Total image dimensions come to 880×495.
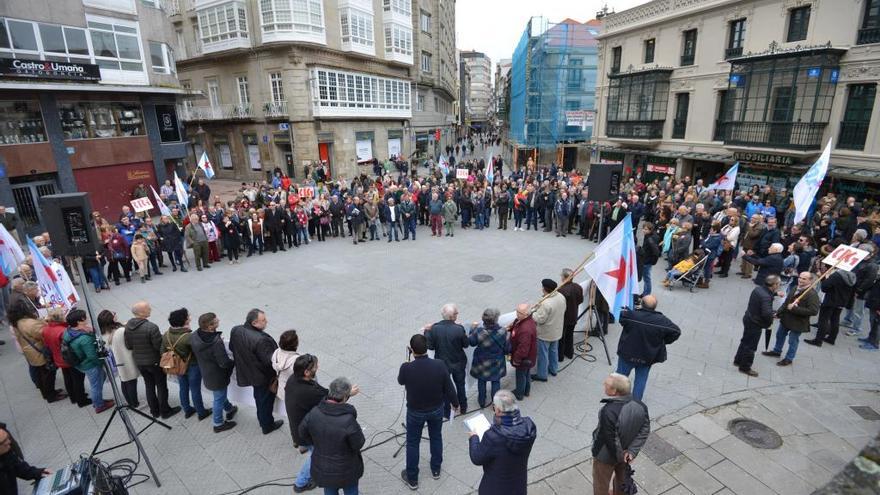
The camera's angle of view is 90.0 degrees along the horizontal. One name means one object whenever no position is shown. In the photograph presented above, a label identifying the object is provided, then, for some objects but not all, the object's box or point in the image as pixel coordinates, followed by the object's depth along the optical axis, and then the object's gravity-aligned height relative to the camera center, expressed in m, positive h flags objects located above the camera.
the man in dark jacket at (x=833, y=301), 8.13 -3.05
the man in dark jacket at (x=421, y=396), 4.89 -2.83
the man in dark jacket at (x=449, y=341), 5.86 -2.63
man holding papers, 3.72 -2.58
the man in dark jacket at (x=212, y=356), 5.73 -2.73
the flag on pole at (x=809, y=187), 10.95 -1.31
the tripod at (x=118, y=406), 5.29 -3.20
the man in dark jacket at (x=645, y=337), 6.14 -2.75
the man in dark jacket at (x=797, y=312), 7.39 -2.92
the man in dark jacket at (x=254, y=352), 5.59 -2.61
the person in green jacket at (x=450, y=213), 17.14 -2.81
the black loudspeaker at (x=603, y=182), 13.13 -1.33
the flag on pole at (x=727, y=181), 15.25 -1.57
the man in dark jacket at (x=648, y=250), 10.62 -2.69
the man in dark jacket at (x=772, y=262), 9.44 -2.69
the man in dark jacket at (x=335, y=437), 4.08 -2.70
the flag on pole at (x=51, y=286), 7.35 -2.42
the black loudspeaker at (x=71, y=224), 6.14 -1.11
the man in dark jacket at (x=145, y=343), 5.94 -2.64
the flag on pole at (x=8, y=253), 9.22 -2.28
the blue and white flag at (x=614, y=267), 7.29 -2.11
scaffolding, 34.31 +4.11
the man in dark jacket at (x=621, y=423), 4.25 -2.70
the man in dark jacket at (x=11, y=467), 4.38 -3.20
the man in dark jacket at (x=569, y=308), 7.42 -2.82
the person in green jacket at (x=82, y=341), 6.06 -2.64
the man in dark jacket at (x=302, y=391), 4.73 -2.63
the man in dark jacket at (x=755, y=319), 7.14 -2.97
